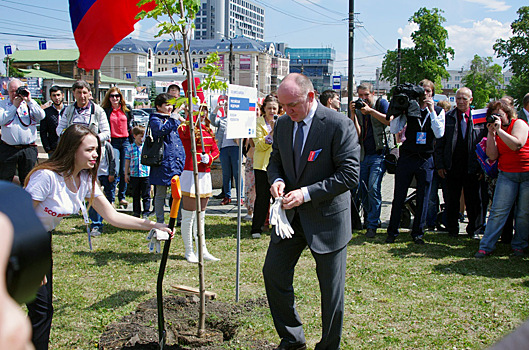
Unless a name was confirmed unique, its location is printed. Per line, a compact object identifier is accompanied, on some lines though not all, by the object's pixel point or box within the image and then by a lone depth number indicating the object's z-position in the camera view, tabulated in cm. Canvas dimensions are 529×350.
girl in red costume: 666
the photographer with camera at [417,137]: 743
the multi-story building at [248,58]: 14225
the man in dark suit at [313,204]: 391
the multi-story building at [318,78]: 18172
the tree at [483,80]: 6033
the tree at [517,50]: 4125
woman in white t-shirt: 350
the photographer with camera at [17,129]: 857
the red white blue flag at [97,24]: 482
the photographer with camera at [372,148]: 811
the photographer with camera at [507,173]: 665
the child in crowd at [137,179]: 905
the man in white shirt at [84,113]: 783
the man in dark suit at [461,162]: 802
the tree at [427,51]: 4259
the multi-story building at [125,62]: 13262
